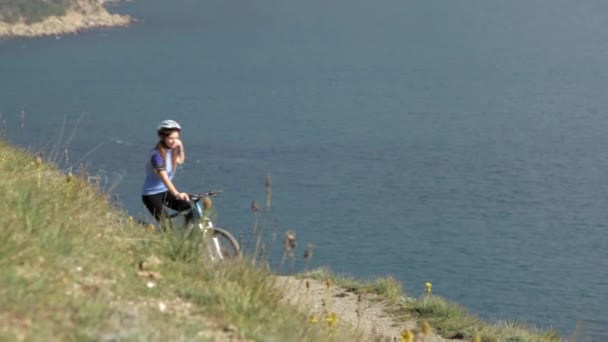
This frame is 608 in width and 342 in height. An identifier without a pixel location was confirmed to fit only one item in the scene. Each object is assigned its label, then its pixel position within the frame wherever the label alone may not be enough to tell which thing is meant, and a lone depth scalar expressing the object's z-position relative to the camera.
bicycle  18.50
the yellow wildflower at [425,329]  11.49
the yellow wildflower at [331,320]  13.76
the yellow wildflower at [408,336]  13.15
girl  20.25
